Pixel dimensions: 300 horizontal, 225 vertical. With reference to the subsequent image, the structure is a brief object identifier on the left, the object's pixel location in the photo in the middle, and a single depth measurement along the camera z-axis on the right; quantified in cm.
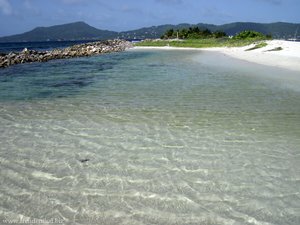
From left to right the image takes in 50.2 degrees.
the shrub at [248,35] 8524
